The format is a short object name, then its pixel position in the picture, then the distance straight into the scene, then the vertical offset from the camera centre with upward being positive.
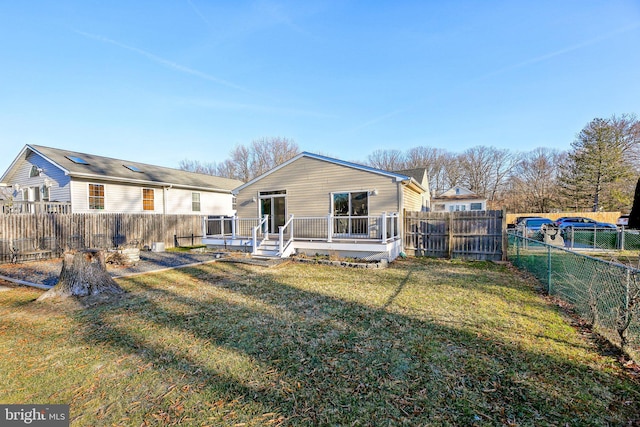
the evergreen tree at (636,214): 15.35 -0.58
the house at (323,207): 10.12 +0.06
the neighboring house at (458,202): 24.81 +0.38
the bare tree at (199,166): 44.28 +7.30
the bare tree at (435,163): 42.34 +6.71
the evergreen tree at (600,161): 25.05 +3.97
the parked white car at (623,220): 19.69 -1.19
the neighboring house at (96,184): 13.28 +1.53
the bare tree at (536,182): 32.81 +3.07
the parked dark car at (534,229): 15.16 -1.43
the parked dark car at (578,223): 18.34 -1.29
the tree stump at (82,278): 5.54 -1.33
